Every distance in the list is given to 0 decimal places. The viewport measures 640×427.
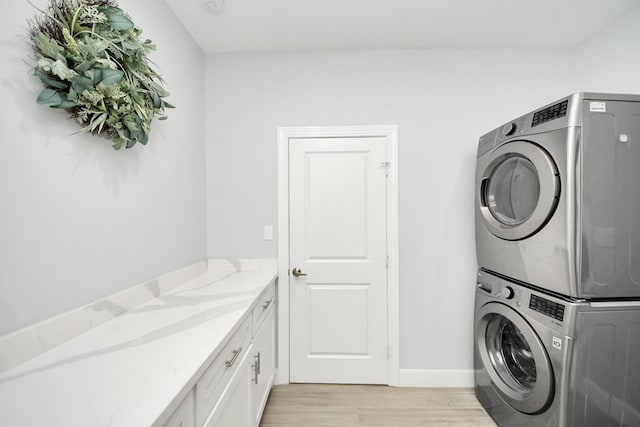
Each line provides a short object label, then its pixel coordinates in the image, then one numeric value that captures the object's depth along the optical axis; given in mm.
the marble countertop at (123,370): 681
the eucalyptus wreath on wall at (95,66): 992
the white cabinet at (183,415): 788
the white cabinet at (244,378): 1018
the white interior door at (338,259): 2258
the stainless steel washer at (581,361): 1339
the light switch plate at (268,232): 2309
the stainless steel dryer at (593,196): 1324
